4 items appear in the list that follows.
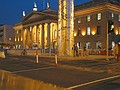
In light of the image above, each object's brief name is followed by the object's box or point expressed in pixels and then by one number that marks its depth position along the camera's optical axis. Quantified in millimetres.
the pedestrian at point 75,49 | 18446
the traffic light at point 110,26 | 13322
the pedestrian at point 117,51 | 12604
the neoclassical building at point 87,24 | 33910
